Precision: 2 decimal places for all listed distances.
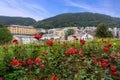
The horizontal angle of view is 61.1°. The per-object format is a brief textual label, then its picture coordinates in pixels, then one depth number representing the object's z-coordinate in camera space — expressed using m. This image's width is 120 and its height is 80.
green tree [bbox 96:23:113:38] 18.89
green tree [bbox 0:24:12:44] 18.72
